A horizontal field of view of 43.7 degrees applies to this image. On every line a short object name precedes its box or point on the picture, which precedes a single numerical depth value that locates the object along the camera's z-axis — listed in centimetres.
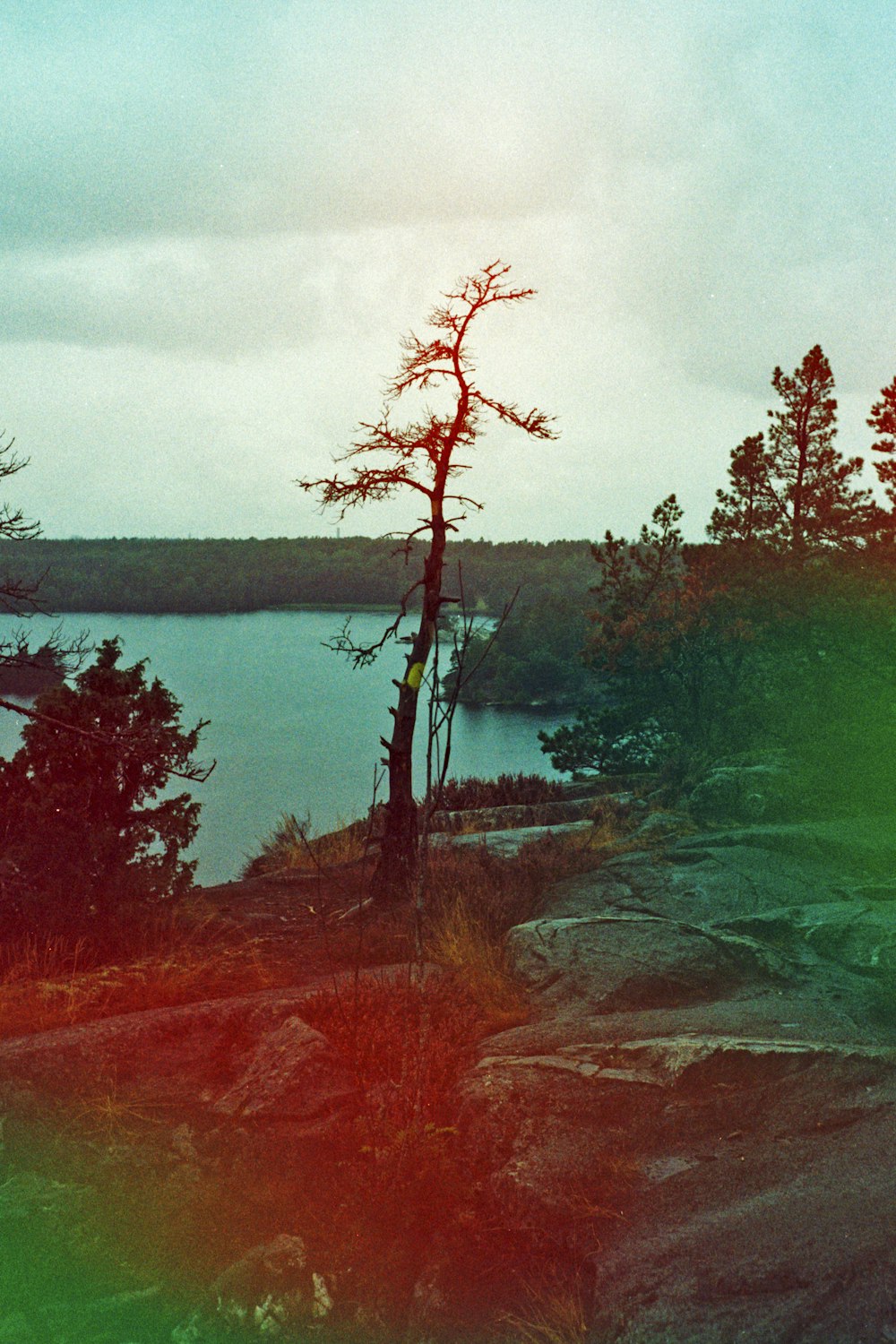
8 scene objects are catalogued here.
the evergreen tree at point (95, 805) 980
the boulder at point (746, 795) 1410
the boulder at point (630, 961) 743
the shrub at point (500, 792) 1989
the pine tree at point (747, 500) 2669
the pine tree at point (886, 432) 2164
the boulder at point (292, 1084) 622
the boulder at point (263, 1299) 503
